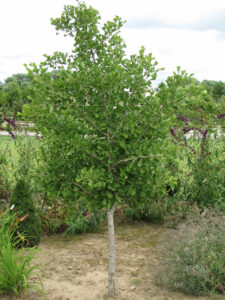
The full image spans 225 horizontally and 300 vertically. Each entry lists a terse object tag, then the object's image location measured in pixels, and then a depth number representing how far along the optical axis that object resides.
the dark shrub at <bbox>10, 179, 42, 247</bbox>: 4.32
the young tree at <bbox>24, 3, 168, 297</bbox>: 2.99
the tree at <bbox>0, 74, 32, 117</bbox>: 31.38
